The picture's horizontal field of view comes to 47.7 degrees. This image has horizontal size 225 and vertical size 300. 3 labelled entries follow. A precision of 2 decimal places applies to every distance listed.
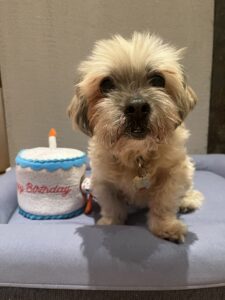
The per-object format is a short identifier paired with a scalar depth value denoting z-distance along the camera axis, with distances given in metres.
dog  0.29
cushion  0.29
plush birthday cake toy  0.40
